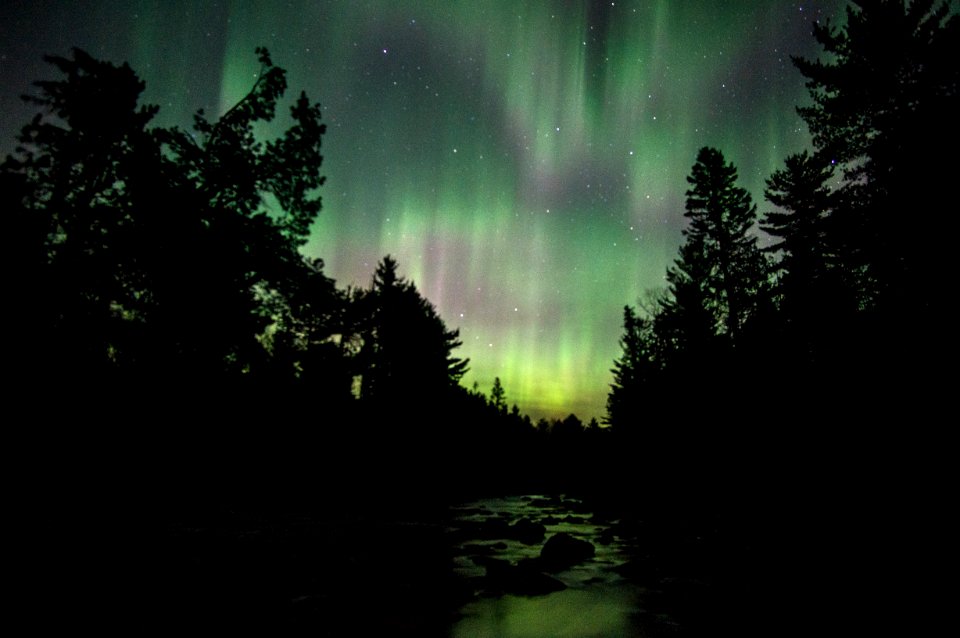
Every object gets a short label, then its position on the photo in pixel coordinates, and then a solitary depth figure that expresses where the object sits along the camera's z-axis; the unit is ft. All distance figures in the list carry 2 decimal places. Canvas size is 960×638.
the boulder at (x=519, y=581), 25.43
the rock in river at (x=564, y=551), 33.17
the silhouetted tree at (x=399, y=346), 104.37
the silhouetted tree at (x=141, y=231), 38.32
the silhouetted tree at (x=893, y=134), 42.29
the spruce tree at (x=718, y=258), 75.41
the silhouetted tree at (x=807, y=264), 43.80
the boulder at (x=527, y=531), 43.88
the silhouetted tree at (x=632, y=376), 104.99
